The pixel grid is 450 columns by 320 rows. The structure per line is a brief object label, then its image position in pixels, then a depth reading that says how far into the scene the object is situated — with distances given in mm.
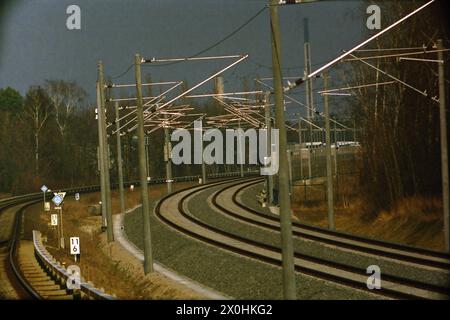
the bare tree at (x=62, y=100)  76688
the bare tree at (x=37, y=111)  72562
